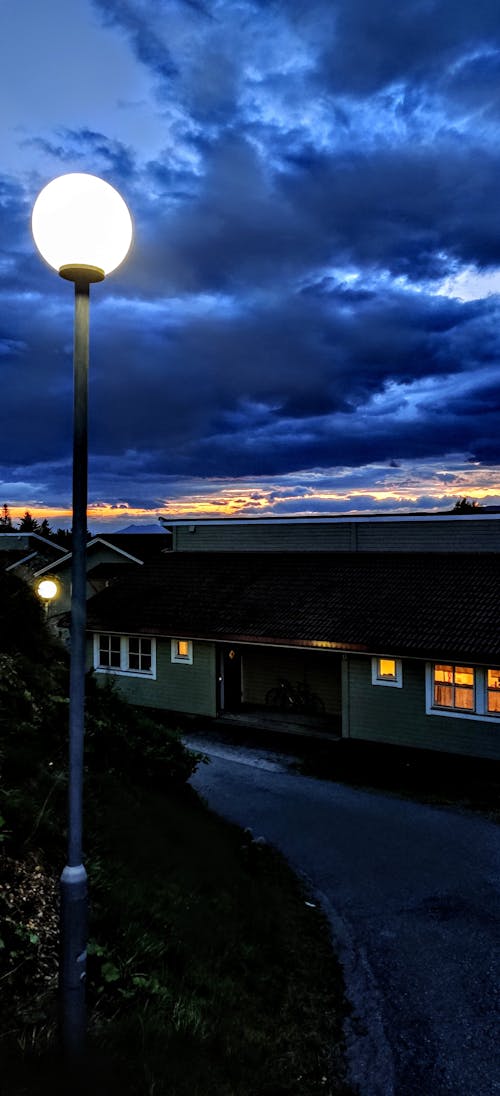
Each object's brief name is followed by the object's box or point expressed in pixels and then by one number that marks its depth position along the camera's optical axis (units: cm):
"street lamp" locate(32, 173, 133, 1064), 361
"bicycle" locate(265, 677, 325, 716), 2033
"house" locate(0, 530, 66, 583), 3606
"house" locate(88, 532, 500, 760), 1562
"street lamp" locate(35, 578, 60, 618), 1425
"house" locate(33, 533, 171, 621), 2841
